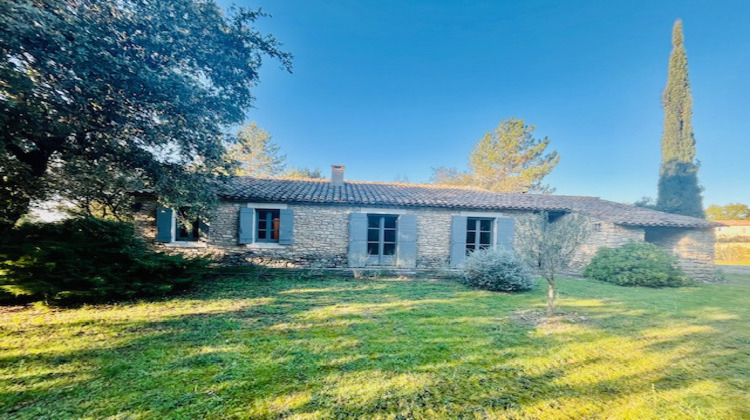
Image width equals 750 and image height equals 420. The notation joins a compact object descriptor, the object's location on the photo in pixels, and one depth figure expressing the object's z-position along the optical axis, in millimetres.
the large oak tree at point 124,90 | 4273
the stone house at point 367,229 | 9695
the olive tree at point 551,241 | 5207
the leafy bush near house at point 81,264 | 4758
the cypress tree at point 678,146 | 14922
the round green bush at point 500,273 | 7328
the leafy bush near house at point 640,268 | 8656
